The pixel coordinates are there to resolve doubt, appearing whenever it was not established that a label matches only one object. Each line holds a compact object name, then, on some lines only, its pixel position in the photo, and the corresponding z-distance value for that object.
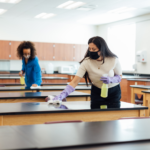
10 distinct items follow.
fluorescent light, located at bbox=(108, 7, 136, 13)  7.65
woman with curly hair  4.34
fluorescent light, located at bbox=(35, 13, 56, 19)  8.88
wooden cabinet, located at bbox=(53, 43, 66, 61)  10.09
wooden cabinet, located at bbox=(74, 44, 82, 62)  10.38
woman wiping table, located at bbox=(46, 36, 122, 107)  2.79
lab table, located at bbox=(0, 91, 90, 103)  3.25
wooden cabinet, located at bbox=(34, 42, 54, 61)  9.86
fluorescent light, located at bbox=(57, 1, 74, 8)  7.04
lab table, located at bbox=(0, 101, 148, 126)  2.25
